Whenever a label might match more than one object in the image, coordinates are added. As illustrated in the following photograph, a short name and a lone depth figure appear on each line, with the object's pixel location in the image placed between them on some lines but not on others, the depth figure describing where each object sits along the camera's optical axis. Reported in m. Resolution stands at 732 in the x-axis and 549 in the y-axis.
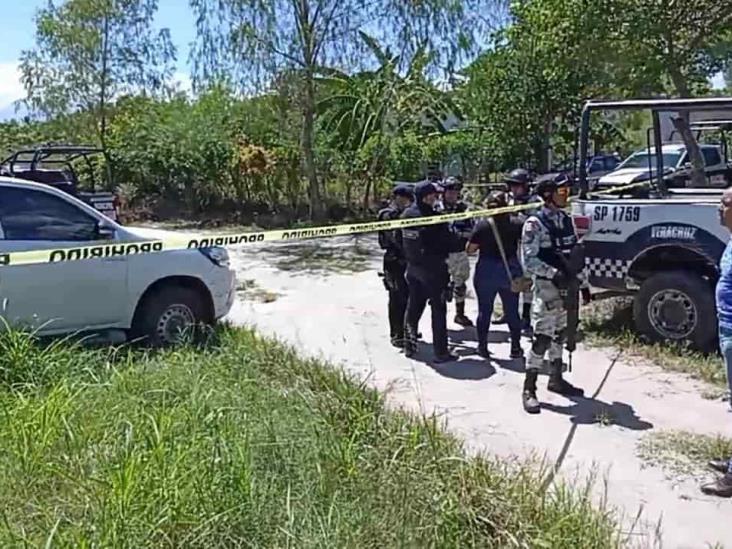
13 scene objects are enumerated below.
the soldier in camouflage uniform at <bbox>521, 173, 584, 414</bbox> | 5.68
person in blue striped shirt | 4.18
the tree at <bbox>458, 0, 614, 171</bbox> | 18.46
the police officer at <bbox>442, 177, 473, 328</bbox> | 7.79
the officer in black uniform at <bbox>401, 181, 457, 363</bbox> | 6.89
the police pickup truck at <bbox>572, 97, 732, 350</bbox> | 6.68
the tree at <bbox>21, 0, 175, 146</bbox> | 20.34
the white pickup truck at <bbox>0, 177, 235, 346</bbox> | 6.44
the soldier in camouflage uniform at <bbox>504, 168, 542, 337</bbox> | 7.05
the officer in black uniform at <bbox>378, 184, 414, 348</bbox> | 7.47
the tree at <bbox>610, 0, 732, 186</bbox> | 12.38
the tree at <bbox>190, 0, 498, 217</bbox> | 16.77
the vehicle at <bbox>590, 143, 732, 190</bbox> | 9.57
